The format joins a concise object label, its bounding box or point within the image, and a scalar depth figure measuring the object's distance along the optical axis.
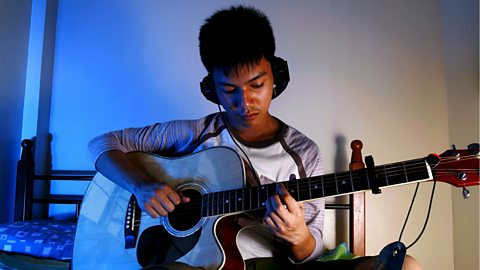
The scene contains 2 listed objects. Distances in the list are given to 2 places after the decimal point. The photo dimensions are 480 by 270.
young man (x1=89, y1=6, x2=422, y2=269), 0.93
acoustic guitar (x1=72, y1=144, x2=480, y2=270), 0.70
